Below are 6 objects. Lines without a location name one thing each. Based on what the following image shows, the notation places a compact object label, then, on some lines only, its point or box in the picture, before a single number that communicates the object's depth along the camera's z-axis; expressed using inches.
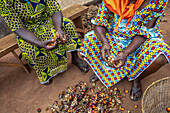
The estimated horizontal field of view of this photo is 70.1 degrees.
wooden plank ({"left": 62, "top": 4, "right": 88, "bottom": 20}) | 100.5
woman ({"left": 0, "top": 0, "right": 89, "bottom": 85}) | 67.1
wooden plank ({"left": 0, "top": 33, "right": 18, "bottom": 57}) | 77.0
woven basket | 51.2
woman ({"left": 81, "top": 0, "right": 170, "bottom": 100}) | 56.9
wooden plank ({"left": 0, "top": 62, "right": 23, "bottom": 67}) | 86.9
